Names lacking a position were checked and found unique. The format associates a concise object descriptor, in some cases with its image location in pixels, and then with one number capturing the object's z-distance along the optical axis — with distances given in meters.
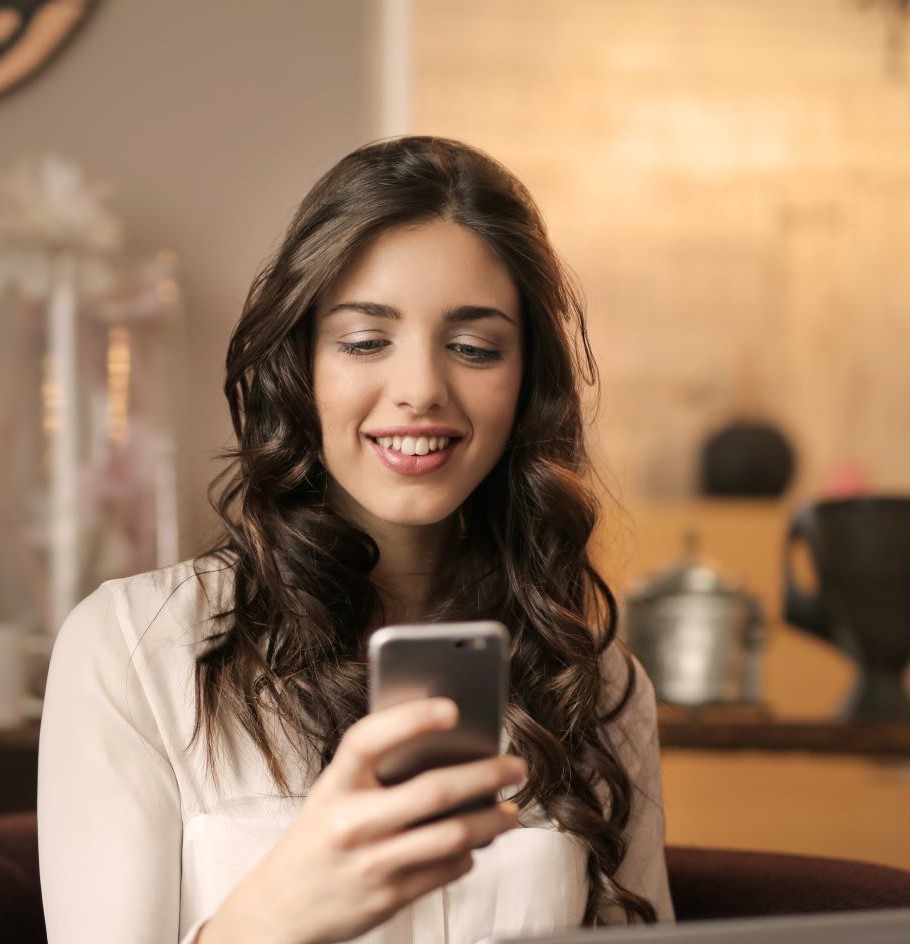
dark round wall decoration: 2.76
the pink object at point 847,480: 5.10
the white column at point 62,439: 2.69
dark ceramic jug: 2.77
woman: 1.17
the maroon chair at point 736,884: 1.28
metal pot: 2.76
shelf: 2.40
